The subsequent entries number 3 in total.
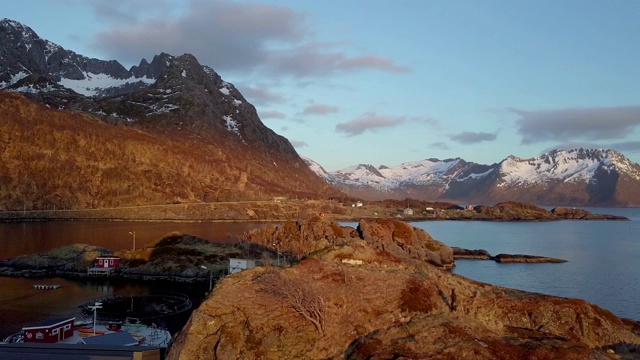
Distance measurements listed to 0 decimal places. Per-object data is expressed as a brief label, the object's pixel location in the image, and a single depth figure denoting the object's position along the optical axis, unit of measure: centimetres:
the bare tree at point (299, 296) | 2555
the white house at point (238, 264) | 6116
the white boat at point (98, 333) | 3338
